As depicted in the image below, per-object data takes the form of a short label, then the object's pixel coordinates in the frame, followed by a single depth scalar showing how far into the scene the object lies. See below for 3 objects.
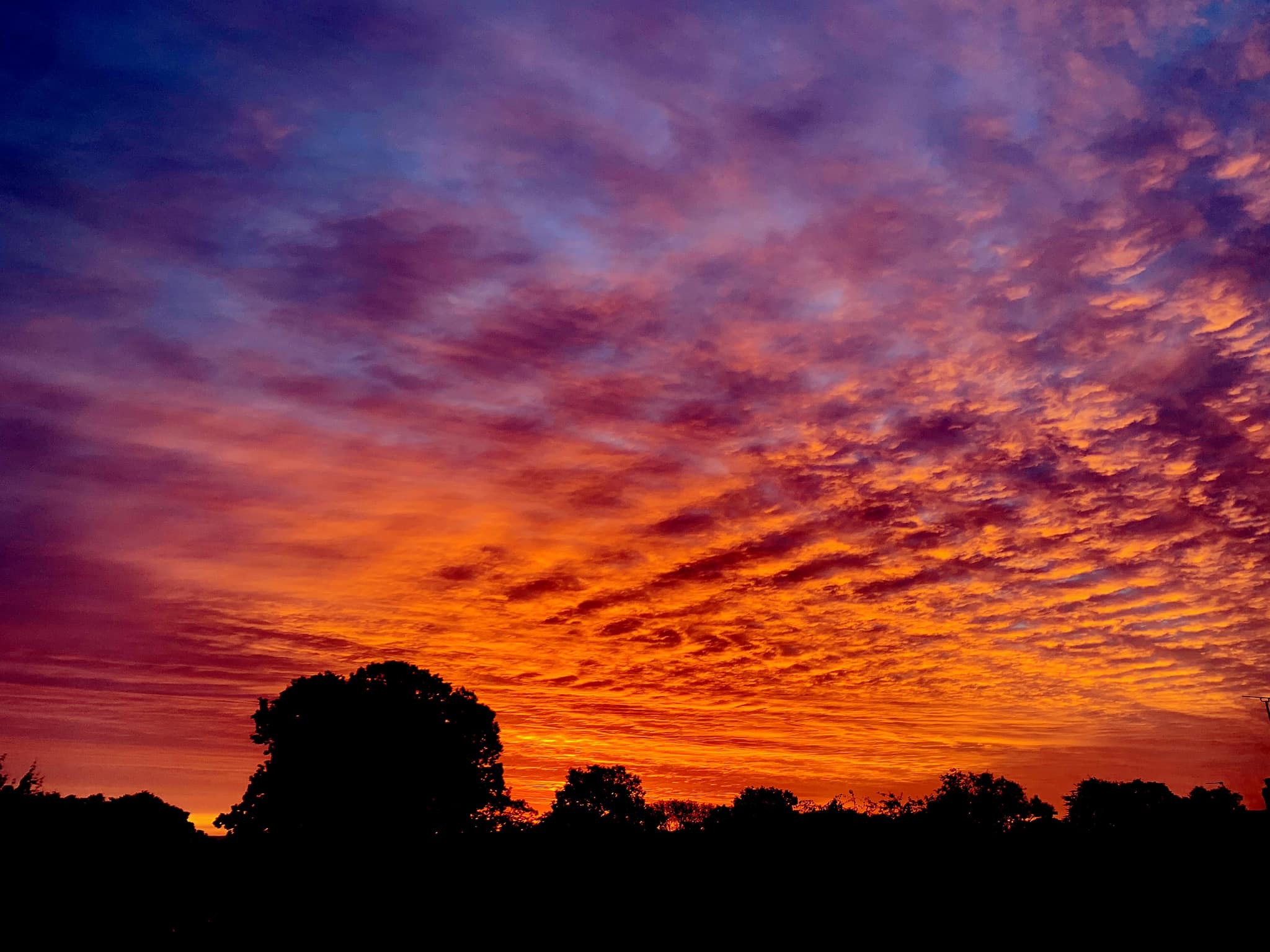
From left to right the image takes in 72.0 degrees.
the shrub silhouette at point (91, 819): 43.34
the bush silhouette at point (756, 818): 28.61
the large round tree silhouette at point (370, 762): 60.09
